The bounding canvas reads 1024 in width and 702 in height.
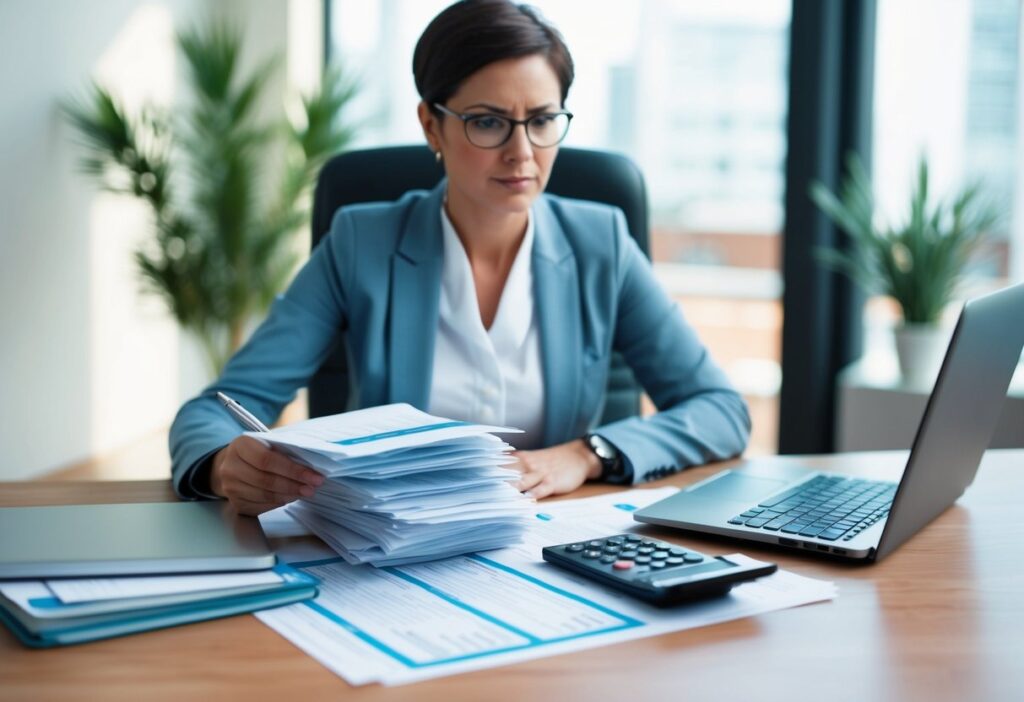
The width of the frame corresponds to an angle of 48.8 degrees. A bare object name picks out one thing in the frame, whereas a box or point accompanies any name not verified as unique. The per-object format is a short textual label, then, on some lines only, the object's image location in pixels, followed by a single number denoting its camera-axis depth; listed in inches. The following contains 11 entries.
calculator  35.9
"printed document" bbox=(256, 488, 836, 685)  31.9
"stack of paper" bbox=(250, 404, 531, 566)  38.7
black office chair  75.5
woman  62.7
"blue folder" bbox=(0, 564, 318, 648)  32.3
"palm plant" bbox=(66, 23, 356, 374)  155.5
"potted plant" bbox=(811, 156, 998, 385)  118.7
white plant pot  119.8
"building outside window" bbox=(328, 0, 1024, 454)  149.6
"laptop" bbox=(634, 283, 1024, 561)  40.5
